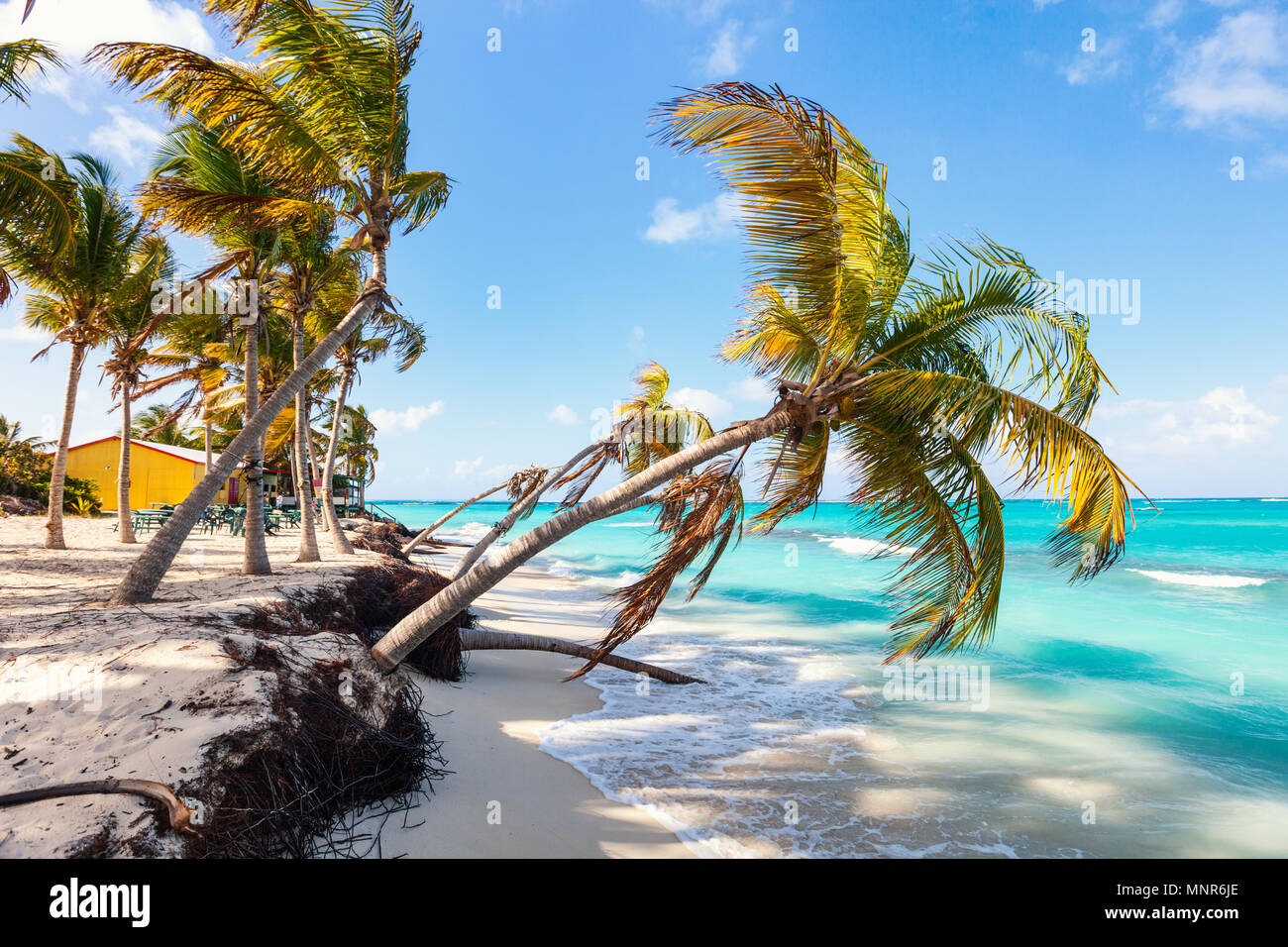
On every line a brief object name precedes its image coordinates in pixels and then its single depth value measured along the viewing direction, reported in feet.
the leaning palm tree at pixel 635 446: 28.19
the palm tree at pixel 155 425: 126.72
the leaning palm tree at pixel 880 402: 15.12
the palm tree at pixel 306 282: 34.99
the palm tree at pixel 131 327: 46.06
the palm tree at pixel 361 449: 114.79
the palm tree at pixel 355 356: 50.85
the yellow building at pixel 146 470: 93.81
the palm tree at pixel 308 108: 20.36
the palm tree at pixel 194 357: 42.70
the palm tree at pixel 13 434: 97.85
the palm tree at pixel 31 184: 26.45
